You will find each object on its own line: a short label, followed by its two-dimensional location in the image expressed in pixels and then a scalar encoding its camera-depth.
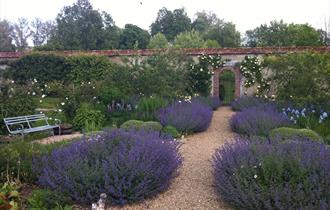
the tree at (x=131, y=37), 37.83
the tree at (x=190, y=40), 33.78
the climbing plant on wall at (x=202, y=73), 18.47
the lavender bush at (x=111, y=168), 4.32
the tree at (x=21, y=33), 45.69
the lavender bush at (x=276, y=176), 3.85
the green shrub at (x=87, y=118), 10.36
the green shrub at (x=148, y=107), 10.42
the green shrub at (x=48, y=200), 4.31
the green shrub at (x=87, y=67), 19.23
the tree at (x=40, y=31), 46.69
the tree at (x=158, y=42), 35.28
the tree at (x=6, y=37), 40.31
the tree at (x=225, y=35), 36.47
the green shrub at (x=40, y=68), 19.73
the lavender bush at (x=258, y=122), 8.44
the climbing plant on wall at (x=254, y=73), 17.47
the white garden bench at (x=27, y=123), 8.88
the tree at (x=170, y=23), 44.69
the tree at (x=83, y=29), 34.84
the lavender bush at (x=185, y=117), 9.17
